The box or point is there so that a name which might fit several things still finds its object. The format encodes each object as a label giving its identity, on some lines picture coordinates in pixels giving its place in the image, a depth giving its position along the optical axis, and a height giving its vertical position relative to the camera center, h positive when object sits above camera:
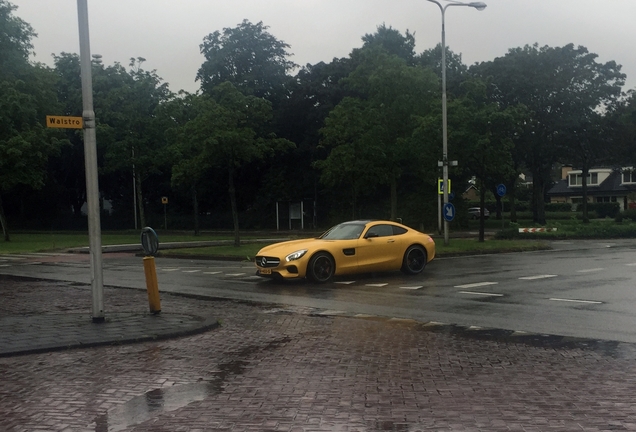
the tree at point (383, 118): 35.69 +4.40
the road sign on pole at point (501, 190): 38.24 +0.62
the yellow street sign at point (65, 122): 10.18 +1.32
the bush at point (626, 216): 57.19 -1.46
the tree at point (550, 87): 54.31 +8.58
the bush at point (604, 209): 76.69 -1.09
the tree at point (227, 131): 30.56 +3.35
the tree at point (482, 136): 30.50 +2.84
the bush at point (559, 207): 87.38 -0.89
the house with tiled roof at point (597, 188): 87.80 +1.34
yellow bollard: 11.11 -1.17
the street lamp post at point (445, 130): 28.56 +2.91
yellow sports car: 16.22 -1.11
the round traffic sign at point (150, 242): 11.22 -0.48
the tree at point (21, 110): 40.81 +6.18
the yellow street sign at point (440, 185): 29.66 +0.74
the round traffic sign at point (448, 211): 27.11 -0.31
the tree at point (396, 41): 57.25 +13.20
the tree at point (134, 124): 39.22 +4.80
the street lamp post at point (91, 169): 10.35 +0.63
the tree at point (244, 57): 63.28 +13.51
